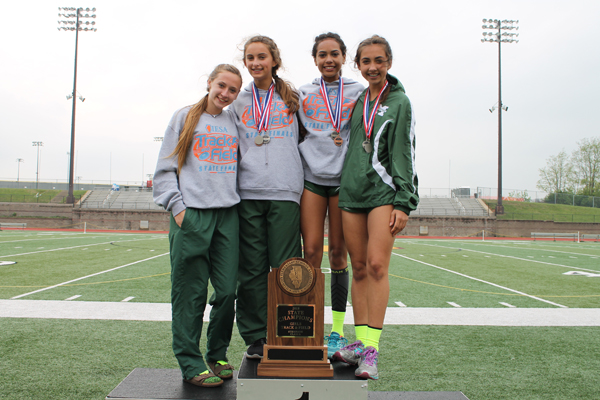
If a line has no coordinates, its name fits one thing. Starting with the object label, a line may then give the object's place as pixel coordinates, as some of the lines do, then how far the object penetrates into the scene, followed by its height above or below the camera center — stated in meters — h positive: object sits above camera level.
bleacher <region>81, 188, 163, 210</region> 31.98 +0.62
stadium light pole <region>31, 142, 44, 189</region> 58.38 +8.10
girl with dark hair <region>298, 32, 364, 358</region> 2.52 +0.38
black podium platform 2.02 -1.01
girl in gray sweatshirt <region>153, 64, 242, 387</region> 2.38 -0.09
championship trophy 2.15 -0.52
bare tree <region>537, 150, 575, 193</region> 45.16 +4.63
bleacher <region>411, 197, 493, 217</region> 31.86 +0.62
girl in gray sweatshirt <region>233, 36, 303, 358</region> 2.46 +0.11
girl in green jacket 2.32 +0.13
